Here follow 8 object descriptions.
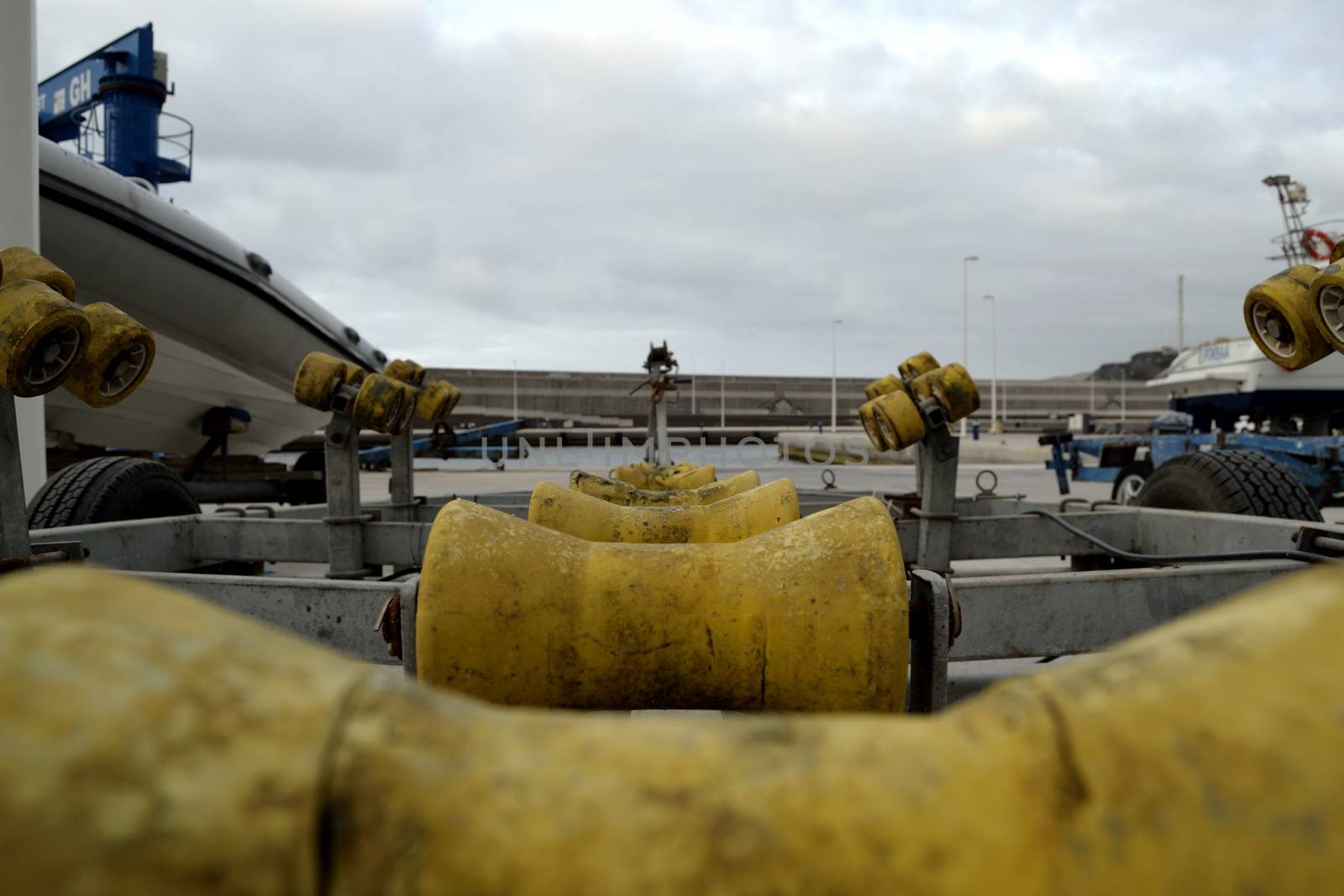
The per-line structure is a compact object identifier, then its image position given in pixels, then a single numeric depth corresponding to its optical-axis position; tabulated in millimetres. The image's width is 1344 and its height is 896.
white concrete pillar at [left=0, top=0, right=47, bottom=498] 5031
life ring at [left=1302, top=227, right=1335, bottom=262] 22328
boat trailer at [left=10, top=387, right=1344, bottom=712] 2000
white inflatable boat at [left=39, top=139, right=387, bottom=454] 6723
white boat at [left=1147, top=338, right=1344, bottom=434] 12578
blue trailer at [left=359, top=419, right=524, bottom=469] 13945
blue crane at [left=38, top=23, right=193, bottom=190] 12953
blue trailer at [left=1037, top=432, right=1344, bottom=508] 8375
